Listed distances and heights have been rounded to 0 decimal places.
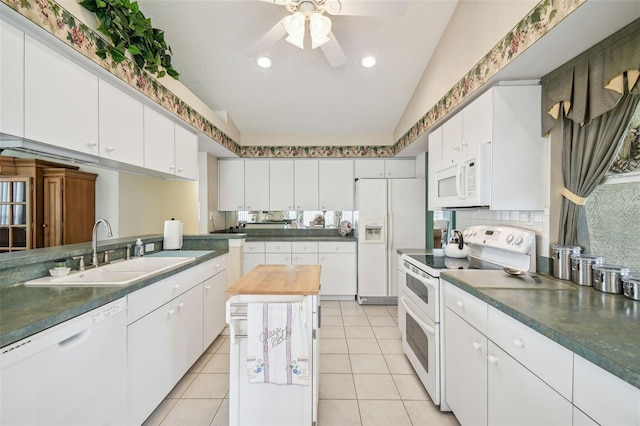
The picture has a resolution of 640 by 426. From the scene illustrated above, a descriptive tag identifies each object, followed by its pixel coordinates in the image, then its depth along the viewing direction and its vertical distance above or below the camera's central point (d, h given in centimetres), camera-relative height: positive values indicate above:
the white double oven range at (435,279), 179 -49
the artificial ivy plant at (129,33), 159 +120
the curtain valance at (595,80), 123 +71
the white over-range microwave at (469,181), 183 +25
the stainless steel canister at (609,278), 127 -31
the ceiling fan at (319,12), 164 +129
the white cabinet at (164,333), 153 -84
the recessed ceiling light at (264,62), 283 +165
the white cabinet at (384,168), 436 +75
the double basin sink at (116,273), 148 -40
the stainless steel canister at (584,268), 140 -29
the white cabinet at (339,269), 409 -85
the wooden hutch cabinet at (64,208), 227 +5
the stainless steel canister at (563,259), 151 -26
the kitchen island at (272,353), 146 -78
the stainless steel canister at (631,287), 118 -33
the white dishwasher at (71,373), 93 -66
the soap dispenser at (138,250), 236 -32
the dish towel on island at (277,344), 146 -72
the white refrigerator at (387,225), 388 -16
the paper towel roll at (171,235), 274 -22
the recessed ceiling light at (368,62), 280 +163
